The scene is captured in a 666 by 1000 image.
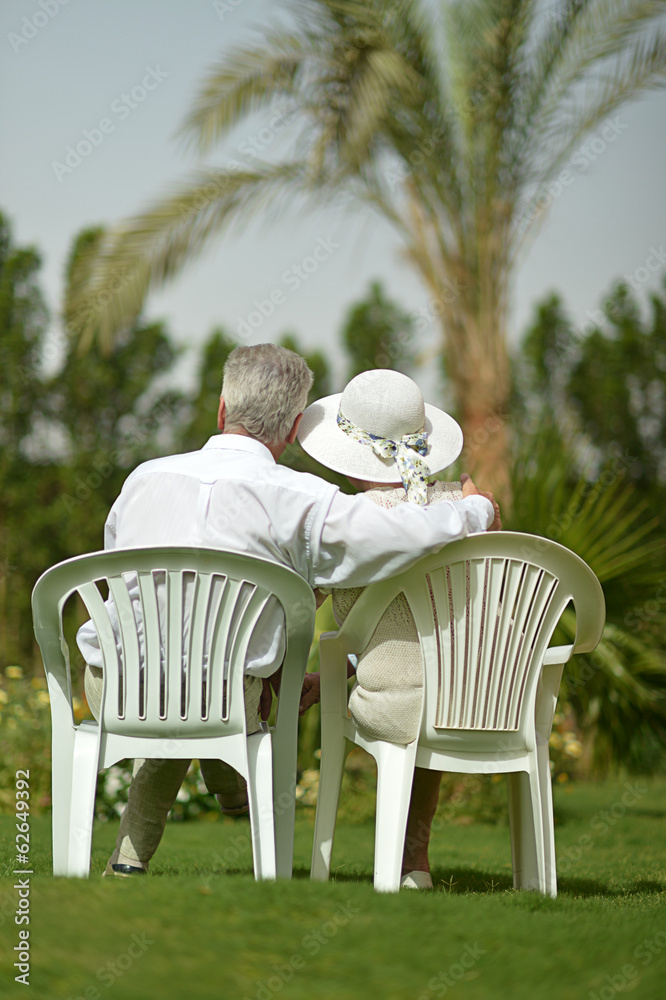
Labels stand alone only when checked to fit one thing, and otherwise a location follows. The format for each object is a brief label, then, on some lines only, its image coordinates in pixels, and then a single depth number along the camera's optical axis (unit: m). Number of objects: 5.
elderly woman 5.11
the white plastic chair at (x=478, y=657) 5.02
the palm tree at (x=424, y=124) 14.31
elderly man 4.89
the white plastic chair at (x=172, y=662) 4.62
